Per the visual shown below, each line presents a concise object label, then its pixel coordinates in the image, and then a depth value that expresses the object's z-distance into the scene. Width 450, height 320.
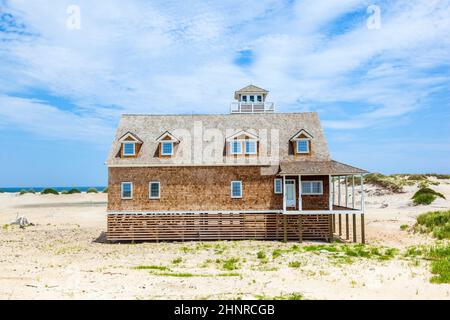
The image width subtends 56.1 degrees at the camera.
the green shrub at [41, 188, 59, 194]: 83.44
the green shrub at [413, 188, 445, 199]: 53.16
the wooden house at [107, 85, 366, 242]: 29.97
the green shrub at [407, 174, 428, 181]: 74.89
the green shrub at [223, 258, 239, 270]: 19.61
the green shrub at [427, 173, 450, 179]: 81.76
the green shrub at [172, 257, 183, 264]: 21.45
